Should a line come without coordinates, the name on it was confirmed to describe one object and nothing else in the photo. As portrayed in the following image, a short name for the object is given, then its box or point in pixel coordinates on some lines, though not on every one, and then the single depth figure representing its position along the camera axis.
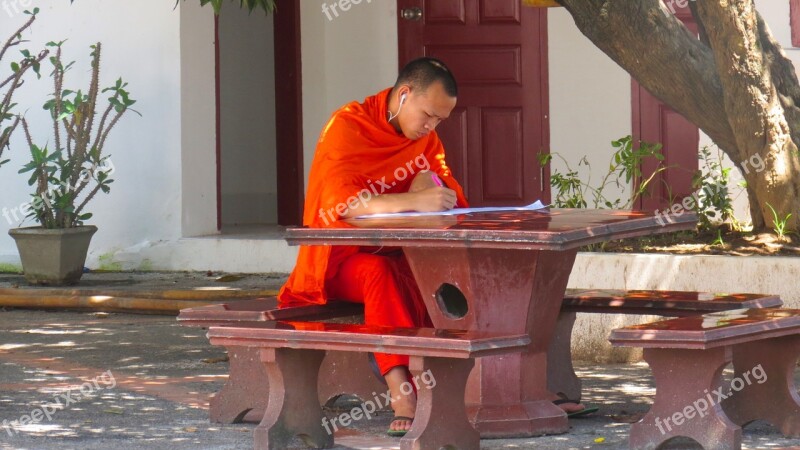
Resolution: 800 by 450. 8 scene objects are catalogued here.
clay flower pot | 17.86
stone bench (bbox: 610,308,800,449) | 8.95
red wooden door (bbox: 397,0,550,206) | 19.91
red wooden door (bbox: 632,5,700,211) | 19.11
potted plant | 17.92
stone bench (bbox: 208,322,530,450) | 8.78
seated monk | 10.27
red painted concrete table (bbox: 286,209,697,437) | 9.50
